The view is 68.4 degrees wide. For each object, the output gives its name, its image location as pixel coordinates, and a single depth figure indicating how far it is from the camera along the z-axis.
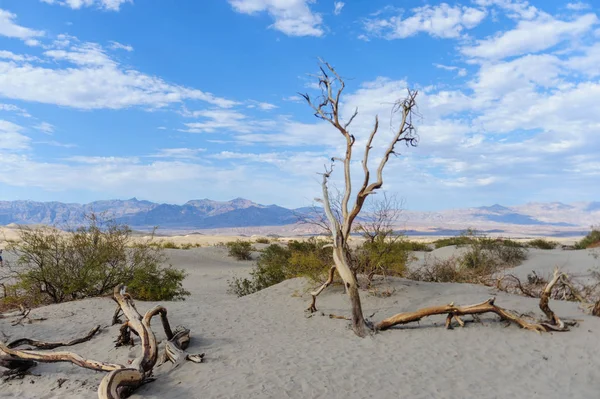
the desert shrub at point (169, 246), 40.09
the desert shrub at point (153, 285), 15.68
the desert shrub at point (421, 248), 34.04
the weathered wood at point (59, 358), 7.46
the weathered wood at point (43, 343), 9.07
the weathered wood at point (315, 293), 12.10
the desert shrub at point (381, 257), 14.07
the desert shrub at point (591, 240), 35.09
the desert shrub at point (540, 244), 36.50
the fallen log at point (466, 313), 10.38
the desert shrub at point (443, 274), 16.88
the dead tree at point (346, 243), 10.29
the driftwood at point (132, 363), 6.61
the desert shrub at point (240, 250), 35.09
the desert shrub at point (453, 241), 31.10
